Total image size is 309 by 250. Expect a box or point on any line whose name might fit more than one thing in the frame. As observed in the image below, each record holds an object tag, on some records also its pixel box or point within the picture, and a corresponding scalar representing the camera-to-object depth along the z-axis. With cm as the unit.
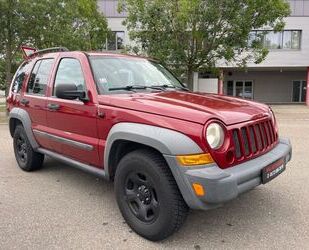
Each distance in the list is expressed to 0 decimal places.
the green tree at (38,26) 1445
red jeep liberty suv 316
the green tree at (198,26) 1499
